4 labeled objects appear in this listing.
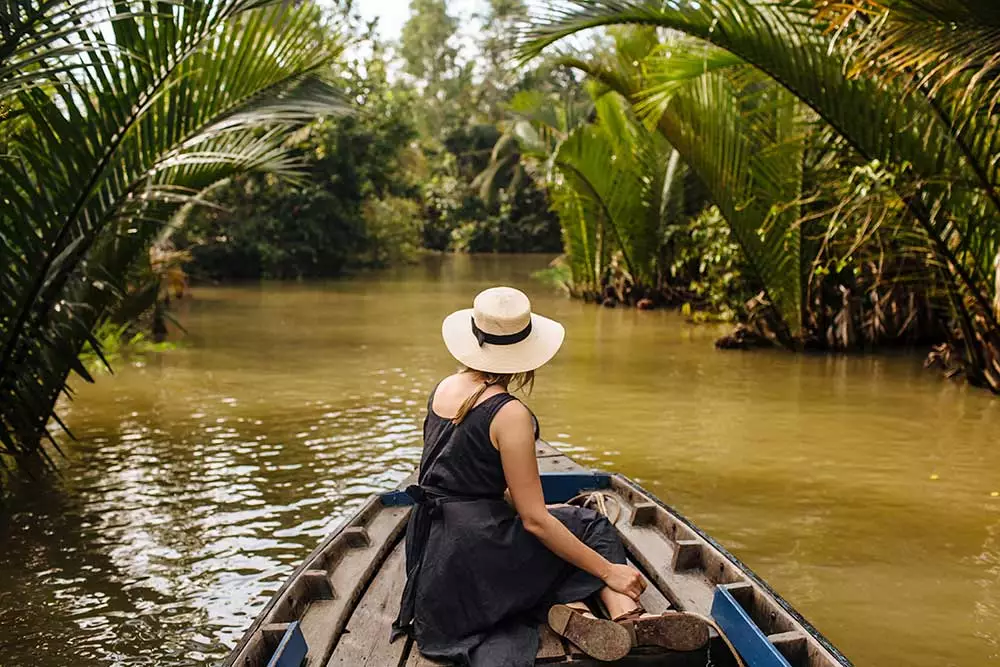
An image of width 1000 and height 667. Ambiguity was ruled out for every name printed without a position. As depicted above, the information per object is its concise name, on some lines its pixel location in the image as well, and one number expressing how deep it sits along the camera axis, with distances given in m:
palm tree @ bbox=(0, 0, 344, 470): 5.19
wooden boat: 2.88
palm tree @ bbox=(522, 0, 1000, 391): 8.27
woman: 2.99
